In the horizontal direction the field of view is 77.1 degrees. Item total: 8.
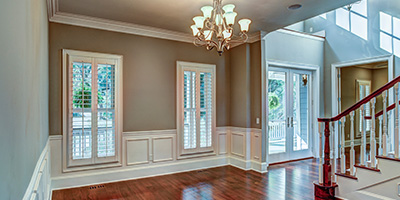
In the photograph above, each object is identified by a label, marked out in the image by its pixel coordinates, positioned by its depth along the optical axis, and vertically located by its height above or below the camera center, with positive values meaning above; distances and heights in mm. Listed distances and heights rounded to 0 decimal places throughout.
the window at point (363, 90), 7625 +274
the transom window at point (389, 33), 5328 +1425
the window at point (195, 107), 5207 -168
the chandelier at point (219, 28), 3041 +910
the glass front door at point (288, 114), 5887 -355
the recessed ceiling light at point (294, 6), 3739 +1403
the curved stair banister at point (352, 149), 3260 -679
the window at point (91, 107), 4160 -129
